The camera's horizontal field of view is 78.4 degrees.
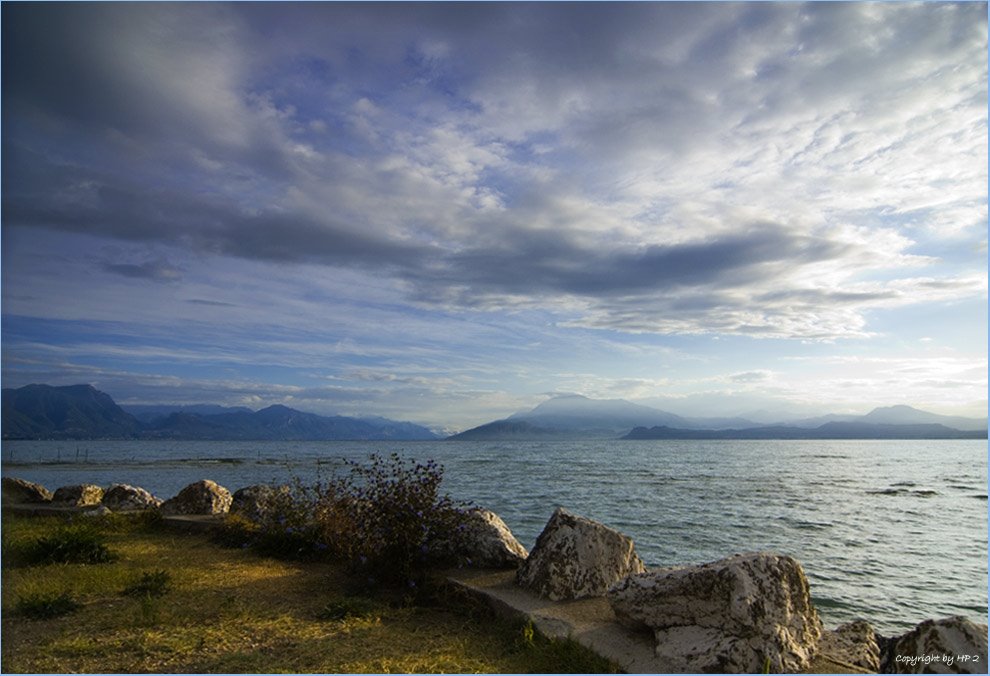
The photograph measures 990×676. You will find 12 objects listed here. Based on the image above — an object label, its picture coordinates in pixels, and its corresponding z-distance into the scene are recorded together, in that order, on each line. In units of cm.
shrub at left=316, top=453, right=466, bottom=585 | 758
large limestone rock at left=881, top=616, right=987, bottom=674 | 521
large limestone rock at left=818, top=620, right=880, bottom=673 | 550
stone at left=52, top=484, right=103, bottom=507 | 1431
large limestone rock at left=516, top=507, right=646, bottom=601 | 667
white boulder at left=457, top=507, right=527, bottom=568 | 797
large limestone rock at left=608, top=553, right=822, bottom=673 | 501
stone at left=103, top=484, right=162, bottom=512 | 1392
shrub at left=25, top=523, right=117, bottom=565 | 842
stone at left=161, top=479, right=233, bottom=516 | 1270
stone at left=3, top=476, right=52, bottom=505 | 1484
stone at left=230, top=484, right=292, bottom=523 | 1066
